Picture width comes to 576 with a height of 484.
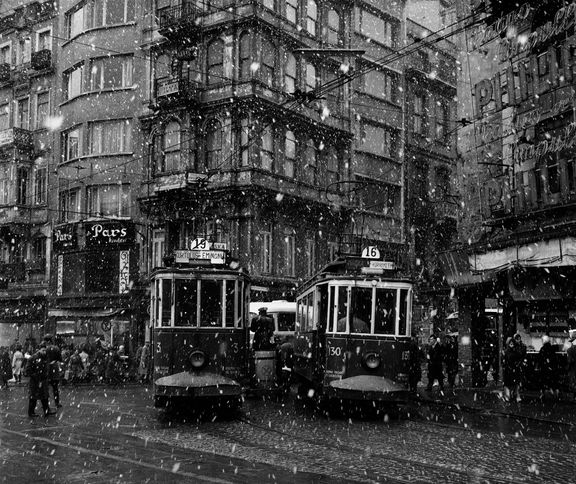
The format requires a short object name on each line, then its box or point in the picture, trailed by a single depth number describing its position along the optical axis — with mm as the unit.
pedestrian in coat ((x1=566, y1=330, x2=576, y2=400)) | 18583
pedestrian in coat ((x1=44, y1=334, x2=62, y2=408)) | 17195
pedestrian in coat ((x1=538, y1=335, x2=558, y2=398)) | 20703
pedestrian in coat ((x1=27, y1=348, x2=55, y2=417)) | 15953
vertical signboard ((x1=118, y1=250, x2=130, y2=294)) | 36719
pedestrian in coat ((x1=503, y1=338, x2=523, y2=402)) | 18562
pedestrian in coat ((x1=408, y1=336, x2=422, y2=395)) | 20375
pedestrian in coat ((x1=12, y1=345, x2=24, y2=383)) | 30400
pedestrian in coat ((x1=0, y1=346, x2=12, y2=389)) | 27594
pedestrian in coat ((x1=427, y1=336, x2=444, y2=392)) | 21553
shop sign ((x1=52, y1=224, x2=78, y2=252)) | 38000
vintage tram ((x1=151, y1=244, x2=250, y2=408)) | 15466
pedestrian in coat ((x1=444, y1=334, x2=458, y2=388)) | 22266
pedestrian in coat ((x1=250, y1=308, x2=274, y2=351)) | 20484
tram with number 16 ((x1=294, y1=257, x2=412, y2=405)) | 15117
